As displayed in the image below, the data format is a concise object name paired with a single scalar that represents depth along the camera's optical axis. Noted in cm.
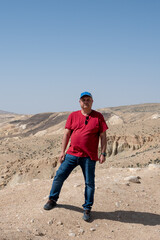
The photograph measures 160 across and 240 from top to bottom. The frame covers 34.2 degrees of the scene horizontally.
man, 445
